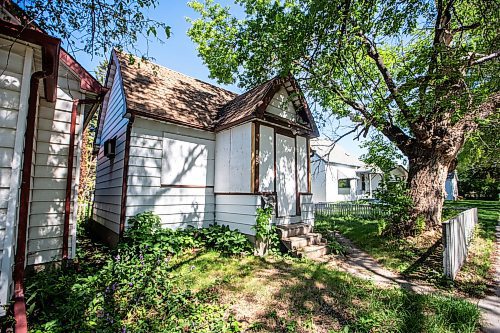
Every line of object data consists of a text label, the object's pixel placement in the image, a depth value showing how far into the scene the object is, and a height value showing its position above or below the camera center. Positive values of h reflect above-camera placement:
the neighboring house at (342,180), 23.47 +0.59
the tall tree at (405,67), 5.96 +3.43
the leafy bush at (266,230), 6.29 -1.19
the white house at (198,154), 6.61 +0.94
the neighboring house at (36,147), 3.11 +0.62
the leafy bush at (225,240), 6.36 -1.54
